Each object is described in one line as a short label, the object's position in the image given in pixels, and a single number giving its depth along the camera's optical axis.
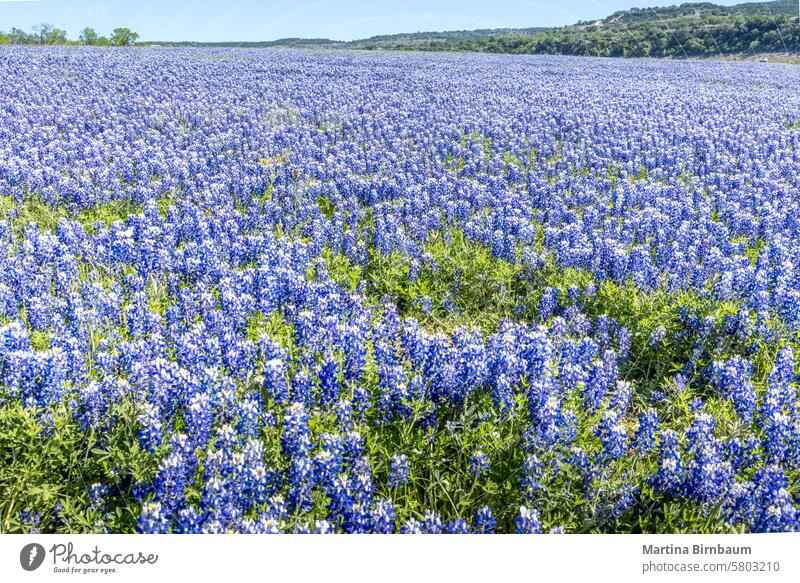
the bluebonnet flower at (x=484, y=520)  2.59
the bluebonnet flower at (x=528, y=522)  2.40
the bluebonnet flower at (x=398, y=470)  2.79
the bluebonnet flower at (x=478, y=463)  2.85
